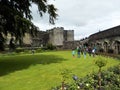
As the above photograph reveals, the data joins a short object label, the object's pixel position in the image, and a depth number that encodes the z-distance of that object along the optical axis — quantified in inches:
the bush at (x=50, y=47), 904.0
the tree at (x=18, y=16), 282.0
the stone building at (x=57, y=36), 1092.3
